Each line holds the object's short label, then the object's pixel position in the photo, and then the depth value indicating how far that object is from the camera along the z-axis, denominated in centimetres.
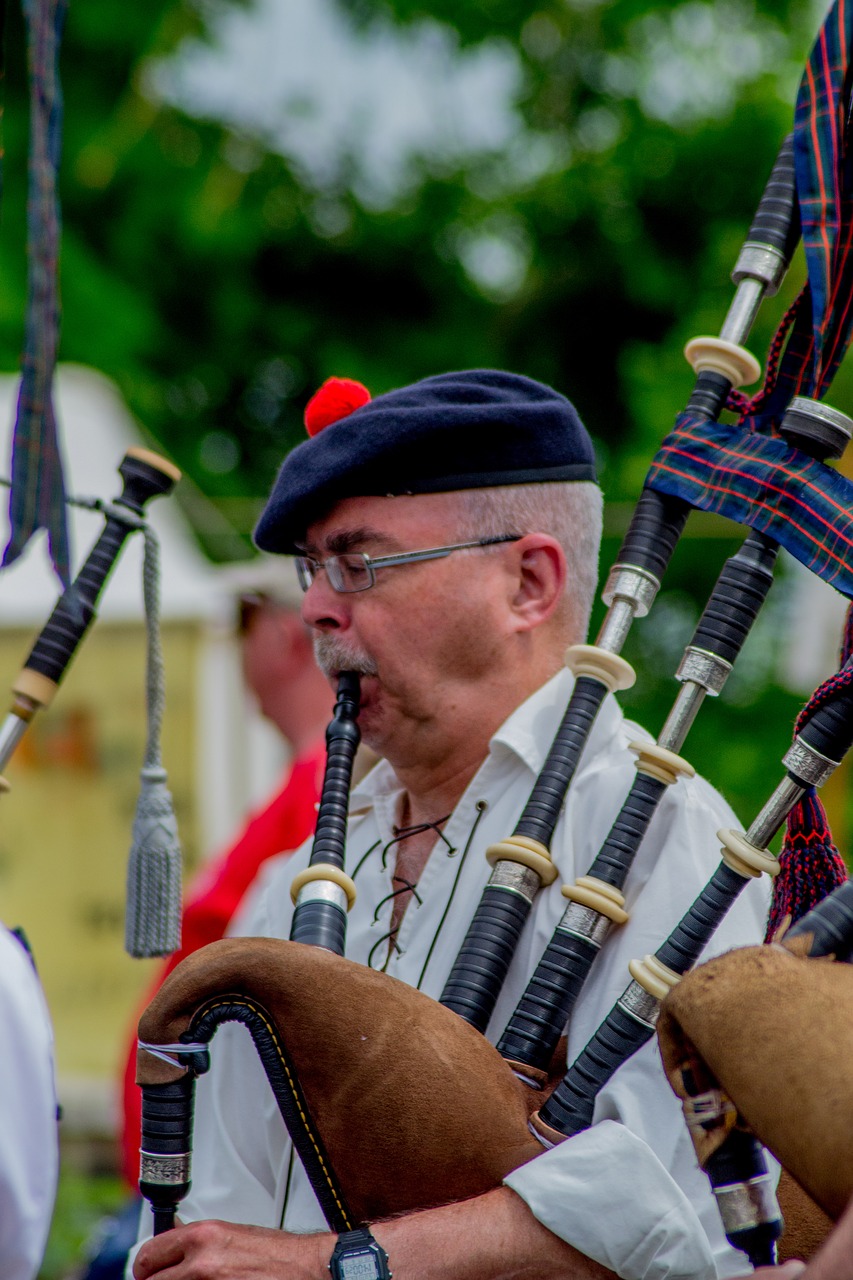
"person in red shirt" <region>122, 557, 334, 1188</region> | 856
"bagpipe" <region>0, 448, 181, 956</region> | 793
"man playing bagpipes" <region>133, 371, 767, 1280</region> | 782
